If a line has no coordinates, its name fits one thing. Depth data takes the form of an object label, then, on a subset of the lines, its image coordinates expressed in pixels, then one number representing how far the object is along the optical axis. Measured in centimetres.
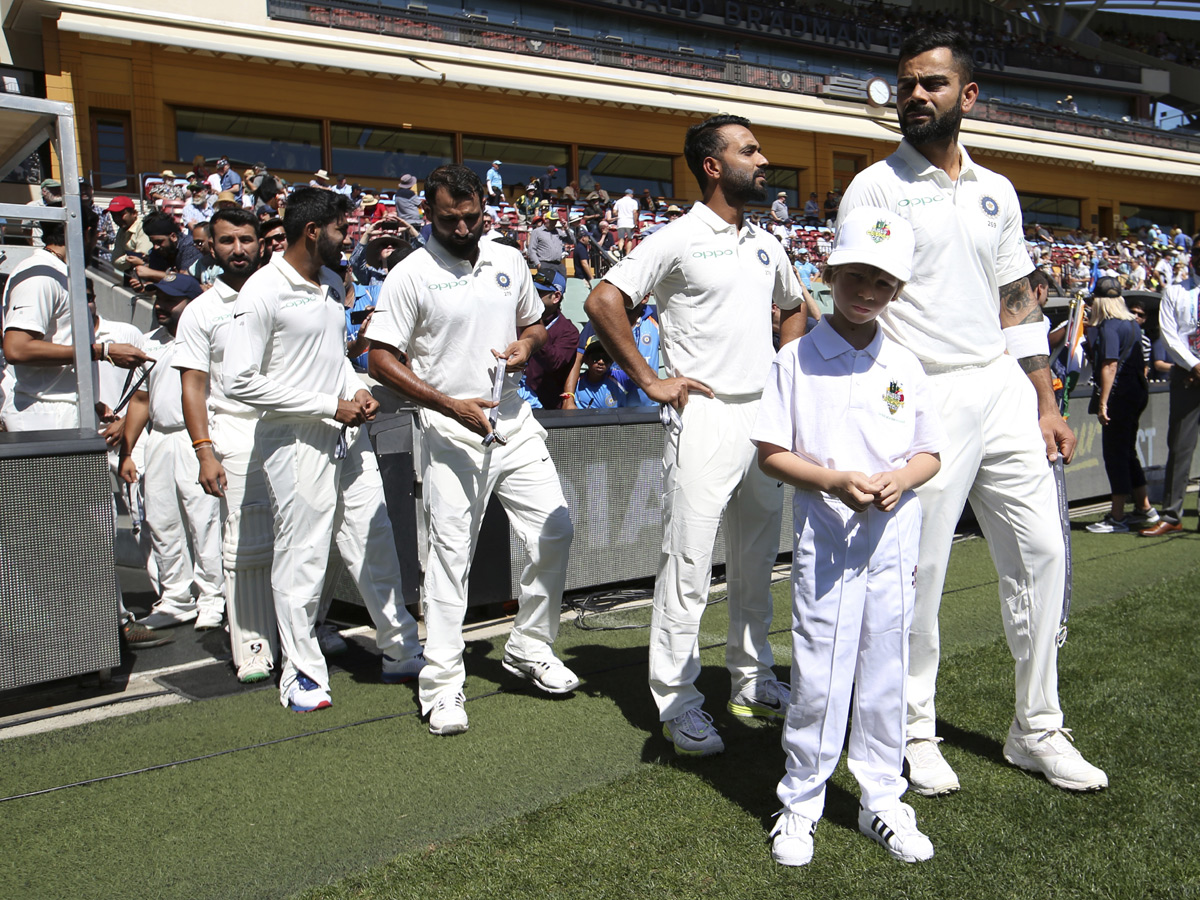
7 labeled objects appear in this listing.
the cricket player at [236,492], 501
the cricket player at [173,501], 630
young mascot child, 290
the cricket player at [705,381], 384
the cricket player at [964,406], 336
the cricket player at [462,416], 429
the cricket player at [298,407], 454
